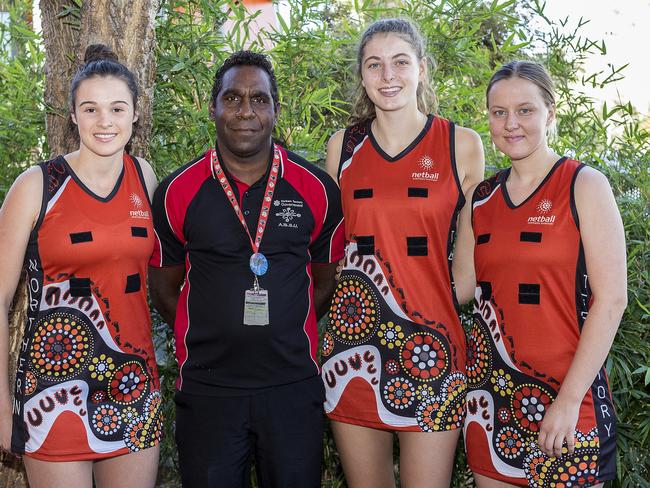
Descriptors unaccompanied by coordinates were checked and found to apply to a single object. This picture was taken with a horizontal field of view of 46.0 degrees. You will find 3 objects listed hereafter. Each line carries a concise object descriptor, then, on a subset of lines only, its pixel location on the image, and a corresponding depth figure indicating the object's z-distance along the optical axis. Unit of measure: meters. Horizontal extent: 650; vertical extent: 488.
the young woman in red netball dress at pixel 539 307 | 2.44
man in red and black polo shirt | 2.71
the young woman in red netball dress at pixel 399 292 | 2.82
